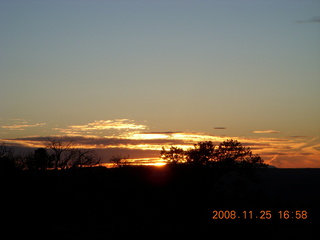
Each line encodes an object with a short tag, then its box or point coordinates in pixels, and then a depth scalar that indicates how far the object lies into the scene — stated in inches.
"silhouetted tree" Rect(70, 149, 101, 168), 2431.1
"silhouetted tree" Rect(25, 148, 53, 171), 2489.1
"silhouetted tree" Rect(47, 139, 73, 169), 2411.3
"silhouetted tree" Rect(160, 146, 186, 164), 1633.9
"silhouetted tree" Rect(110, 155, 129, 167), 2270.2
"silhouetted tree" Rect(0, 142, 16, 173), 1976.5
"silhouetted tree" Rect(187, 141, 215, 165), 1582.2
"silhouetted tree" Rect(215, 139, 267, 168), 1581.0
